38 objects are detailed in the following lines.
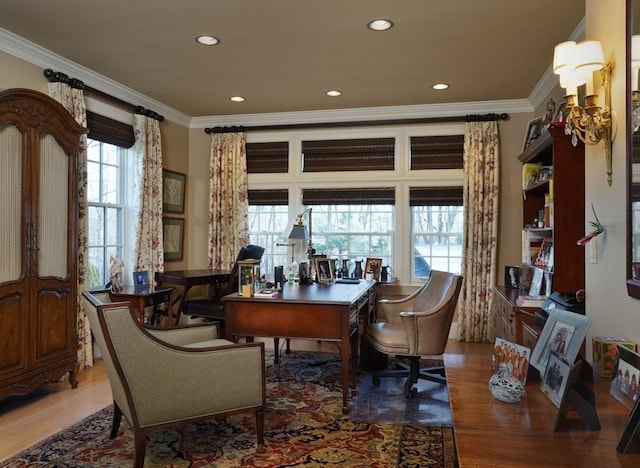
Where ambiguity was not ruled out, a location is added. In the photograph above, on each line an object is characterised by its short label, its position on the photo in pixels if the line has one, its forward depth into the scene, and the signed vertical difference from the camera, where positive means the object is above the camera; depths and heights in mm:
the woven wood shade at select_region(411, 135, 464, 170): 5566 +988
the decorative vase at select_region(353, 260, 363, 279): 5547 -413
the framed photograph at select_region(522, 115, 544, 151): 4172 +953
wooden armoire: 3256 -43
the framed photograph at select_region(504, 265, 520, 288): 4645 -408
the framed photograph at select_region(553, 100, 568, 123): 3142 +849
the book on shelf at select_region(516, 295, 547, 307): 3420 -476
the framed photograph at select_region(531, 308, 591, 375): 1522 -344
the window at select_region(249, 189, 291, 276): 6125 +142
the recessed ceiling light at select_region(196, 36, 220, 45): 3662 +1517
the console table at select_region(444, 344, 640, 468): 1159 -540
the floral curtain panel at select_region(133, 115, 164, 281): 5137 +416
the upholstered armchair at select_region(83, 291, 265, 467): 2418 -762
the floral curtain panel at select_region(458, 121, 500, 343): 5371 +142
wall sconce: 1979 +654
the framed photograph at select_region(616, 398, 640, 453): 1169 -486
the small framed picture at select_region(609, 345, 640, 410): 1449 -450
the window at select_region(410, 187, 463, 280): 5668 +41
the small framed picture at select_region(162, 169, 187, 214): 5773 +546
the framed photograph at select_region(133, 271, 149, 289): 4648 -446
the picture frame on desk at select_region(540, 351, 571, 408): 1426 -448
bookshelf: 3127 +58
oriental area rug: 2594 -1236
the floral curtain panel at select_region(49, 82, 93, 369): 4191 +161
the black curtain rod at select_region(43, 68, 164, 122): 4031 +1359
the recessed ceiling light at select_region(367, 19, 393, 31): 3365 +1513
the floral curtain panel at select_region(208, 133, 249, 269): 6047 +444
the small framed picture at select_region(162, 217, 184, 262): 5776 -31
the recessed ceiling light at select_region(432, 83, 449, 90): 4742 +1509
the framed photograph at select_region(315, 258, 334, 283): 4688 -338
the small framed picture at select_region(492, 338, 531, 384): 1663 -448
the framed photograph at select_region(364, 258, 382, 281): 5596 -368
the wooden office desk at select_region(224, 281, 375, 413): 3316 -591
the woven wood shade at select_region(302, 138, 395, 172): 5766 +993
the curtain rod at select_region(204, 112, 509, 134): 5398 +1354
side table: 4277 -570
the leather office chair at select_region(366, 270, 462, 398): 3639 -781
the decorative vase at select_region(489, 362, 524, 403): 1511 -491
